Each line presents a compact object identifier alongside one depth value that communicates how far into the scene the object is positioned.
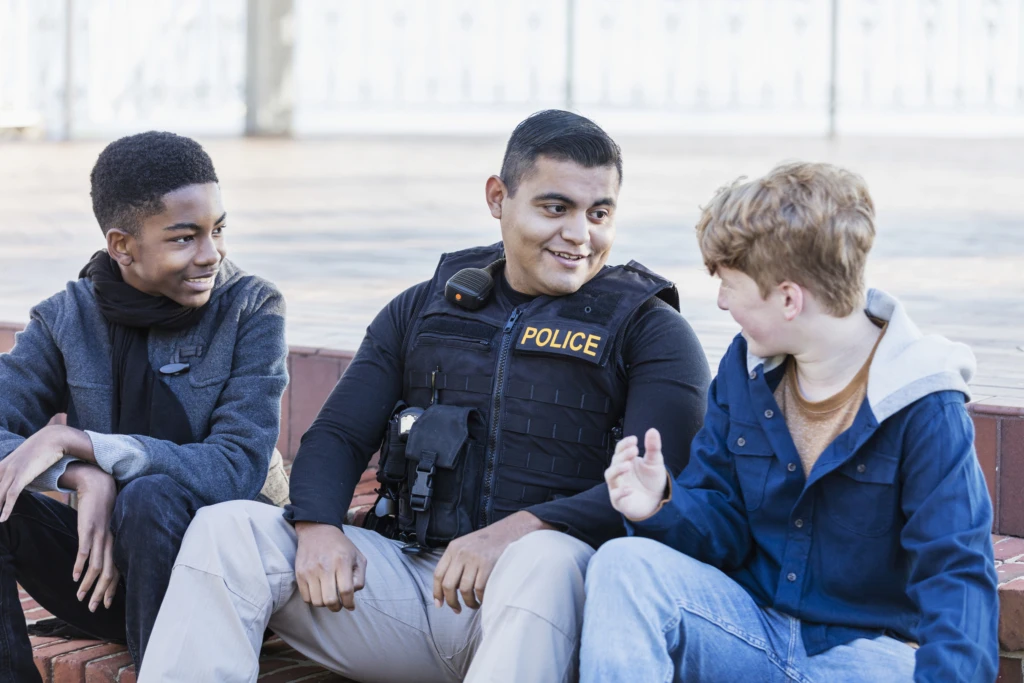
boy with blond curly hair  4.62
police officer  5.50
